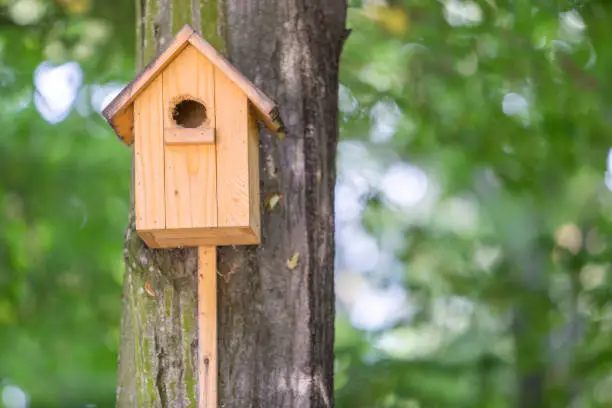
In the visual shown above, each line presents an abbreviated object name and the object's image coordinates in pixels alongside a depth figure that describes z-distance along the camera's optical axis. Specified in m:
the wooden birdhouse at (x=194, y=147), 4.11
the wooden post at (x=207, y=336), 4.07
